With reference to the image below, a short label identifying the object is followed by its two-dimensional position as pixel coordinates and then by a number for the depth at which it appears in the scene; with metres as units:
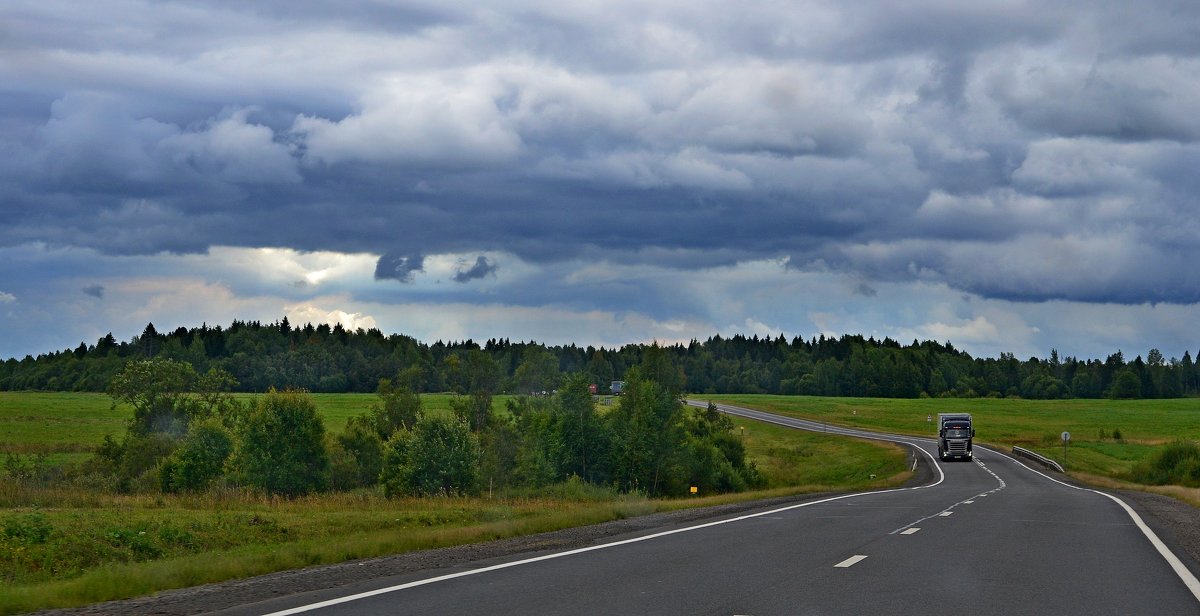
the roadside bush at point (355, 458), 77.69
